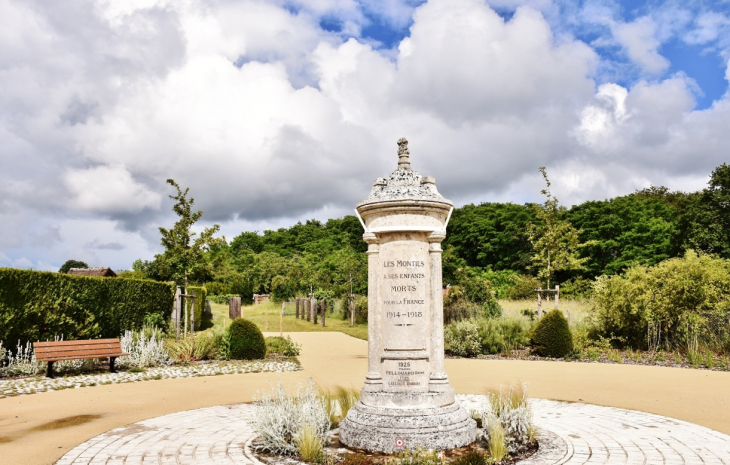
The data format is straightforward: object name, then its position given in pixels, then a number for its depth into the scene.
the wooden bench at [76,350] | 11.16
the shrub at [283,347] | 15.59
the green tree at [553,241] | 19.97
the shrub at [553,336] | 14.94
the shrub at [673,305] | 14.77
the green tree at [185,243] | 18.91
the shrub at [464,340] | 15.34
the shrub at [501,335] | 15.84
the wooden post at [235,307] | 28.01
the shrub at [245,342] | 14.33
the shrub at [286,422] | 5.46
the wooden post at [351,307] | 28.98
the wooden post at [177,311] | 16.30
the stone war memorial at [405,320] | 5.71
